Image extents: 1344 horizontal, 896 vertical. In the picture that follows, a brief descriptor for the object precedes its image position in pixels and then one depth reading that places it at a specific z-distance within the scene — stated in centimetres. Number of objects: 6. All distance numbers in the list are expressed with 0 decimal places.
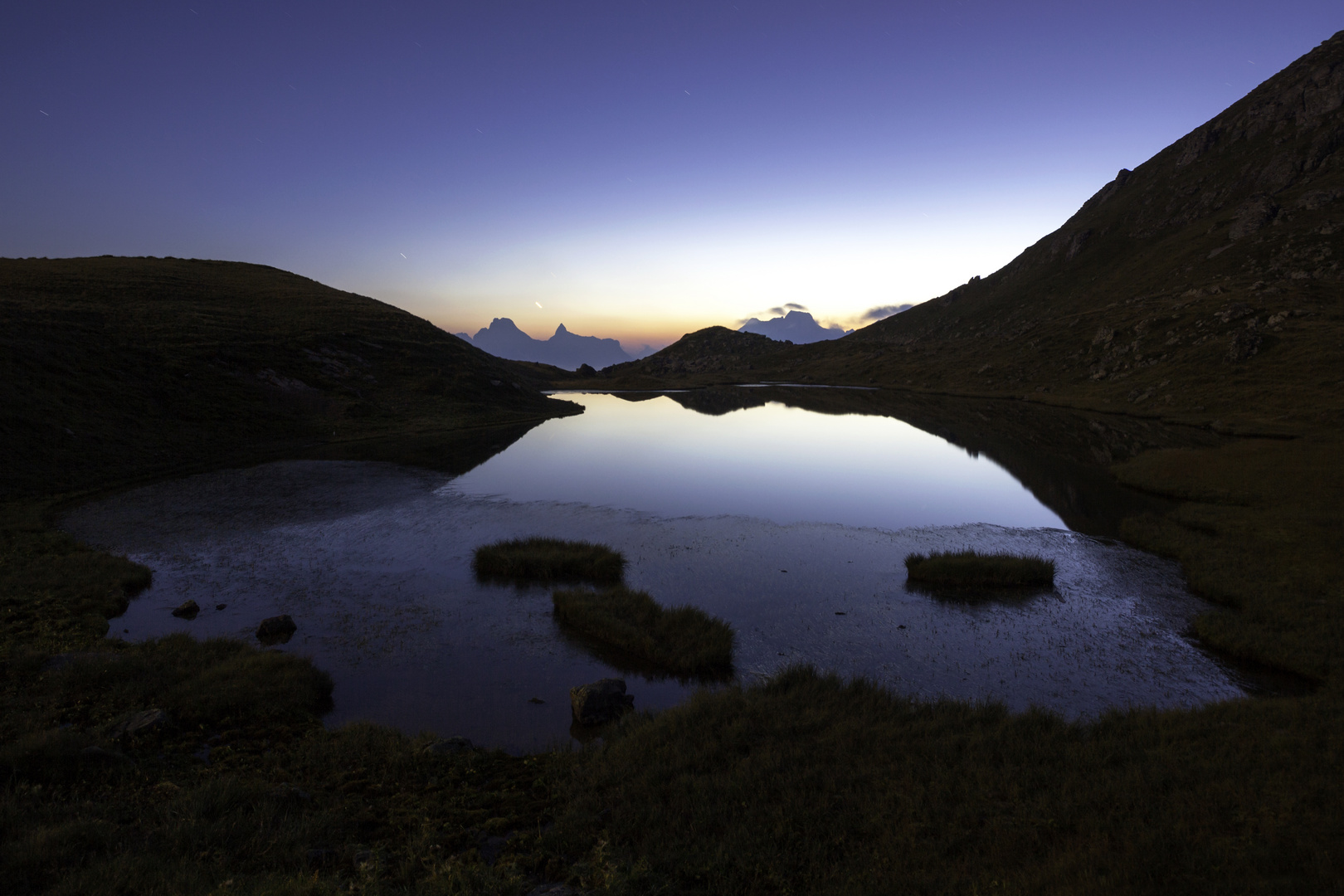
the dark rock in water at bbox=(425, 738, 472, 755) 1326
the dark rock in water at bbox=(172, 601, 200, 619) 2189
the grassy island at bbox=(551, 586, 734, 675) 1881
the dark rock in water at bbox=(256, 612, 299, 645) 2025
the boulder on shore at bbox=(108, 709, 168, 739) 1273
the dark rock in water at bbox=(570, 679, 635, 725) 1559
